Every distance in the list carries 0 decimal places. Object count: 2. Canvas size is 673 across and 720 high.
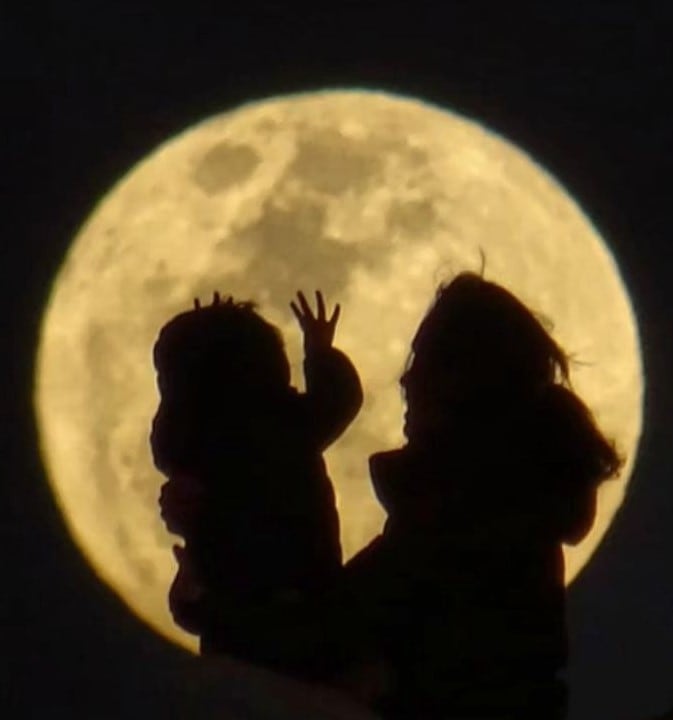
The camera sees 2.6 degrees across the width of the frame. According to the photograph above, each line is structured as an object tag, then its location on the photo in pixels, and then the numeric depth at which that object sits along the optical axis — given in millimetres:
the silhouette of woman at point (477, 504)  22146
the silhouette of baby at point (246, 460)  22367
